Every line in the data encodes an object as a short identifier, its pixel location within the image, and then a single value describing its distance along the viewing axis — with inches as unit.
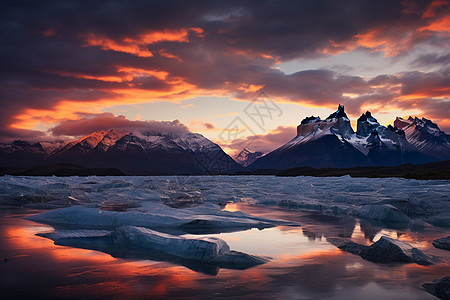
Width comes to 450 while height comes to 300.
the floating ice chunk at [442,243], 381.0
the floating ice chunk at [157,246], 315.0
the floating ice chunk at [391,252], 317.7
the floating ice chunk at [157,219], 510.6
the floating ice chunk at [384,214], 605.3
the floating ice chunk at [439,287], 226.8
